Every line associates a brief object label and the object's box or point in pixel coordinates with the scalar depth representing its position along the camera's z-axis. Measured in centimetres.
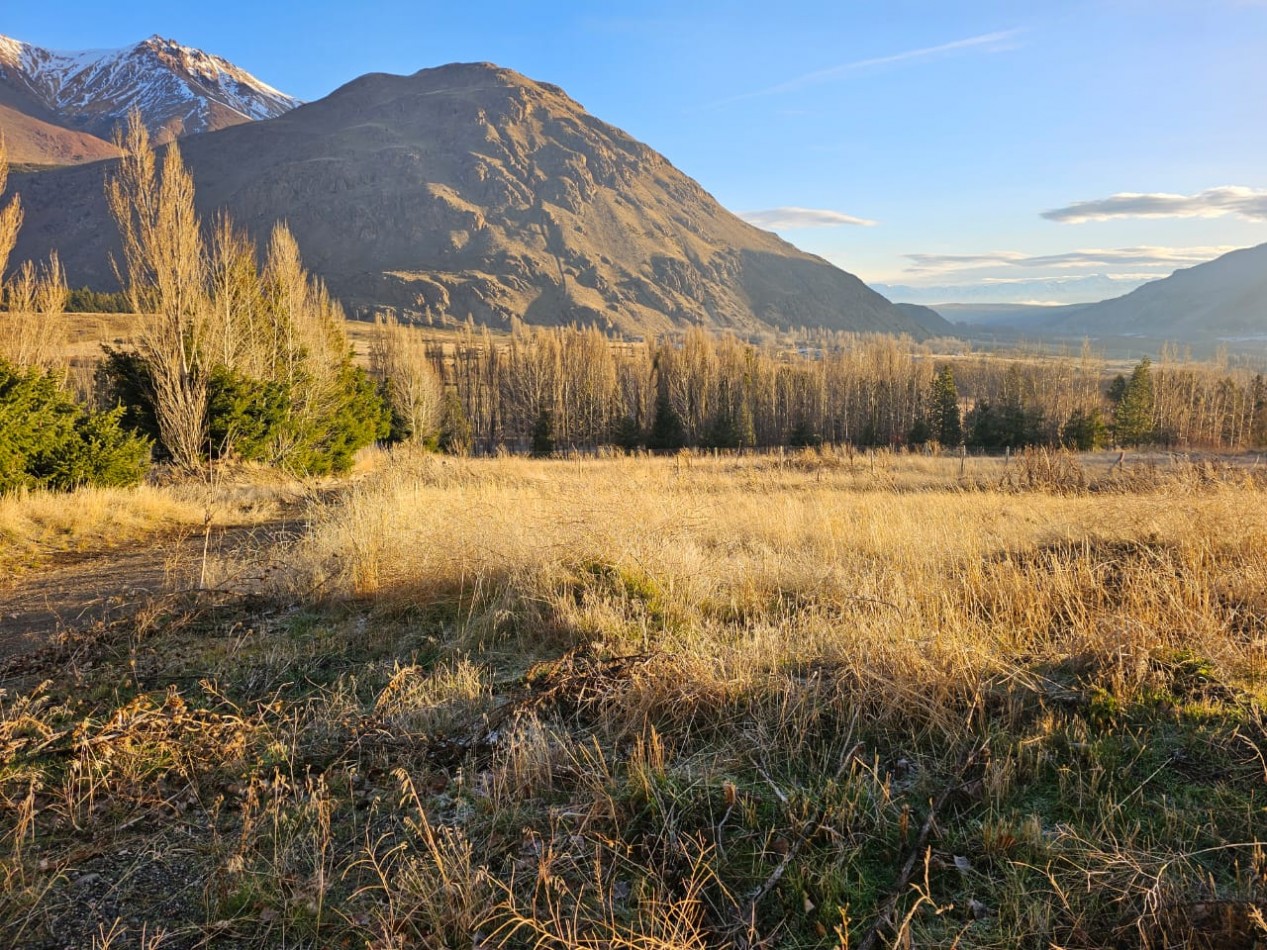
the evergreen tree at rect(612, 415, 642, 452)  4962
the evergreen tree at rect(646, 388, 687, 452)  5066
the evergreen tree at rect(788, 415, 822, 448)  5119
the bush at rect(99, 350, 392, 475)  1717
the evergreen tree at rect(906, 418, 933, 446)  5094
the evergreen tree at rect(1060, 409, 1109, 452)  4362
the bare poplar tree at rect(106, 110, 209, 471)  1591
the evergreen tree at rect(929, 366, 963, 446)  5031
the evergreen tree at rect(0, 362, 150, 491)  1145
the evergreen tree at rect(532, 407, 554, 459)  4731
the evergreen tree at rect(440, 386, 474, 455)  4759
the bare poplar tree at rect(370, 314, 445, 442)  3934
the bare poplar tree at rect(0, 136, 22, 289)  1421
